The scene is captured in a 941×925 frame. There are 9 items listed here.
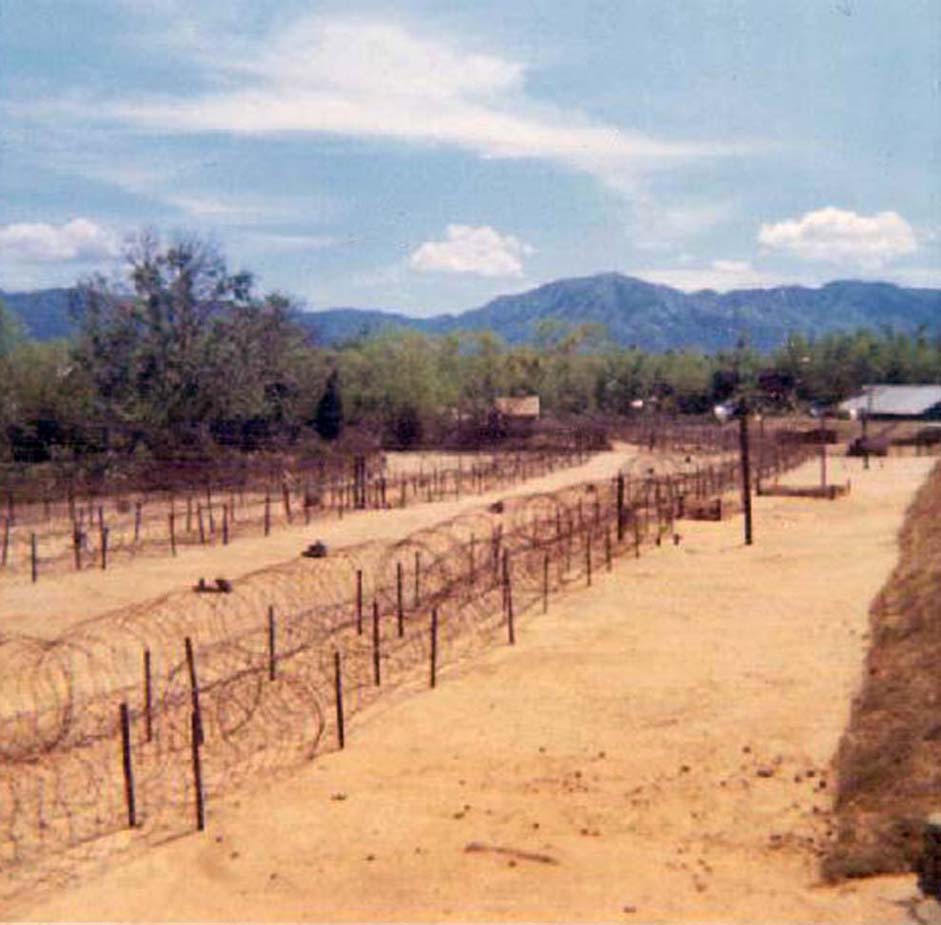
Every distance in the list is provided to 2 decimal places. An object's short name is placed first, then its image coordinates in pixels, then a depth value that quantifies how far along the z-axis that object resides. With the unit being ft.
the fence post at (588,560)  87.64
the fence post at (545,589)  78.12
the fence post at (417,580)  74.45
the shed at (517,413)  276.45
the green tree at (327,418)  262.67
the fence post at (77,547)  99.87
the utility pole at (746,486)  109.70
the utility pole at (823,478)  159.53
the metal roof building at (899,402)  295.28
